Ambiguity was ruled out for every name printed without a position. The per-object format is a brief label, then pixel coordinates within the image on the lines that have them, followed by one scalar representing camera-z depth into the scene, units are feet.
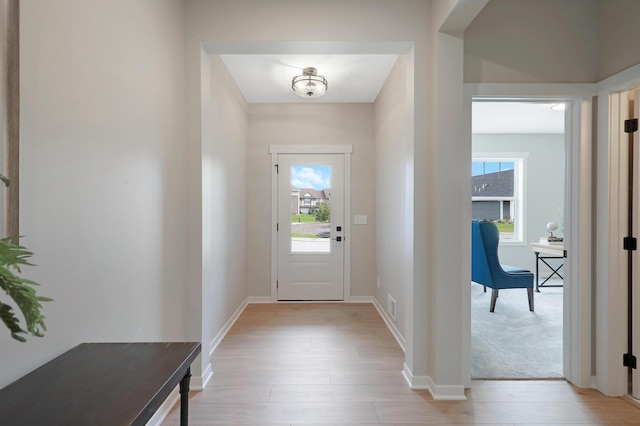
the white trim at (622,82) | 6.68
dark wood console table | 2.72
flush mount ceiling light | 10.81
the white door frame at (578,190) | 7.54
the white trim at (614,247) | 7.20
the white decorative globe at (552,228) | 16.30
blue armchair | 12.89
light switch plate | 14.44
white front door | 14.46
